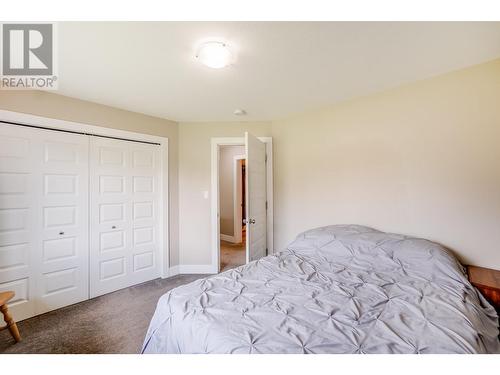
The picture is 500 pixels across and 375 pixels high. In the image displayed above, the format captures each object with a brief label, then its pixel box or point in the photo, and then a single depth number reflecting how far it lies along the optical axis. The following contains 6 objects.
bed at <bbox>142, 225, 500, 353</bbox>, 1.03
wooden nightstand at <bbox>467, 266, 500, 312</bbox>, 1.56
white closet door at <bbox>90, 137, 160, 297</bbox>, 2.73
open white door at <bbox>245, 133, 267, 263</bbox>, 2.79
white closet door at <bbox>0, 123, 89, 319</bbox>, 2.16
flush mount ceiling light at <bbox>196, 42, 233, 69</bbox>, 1.59
